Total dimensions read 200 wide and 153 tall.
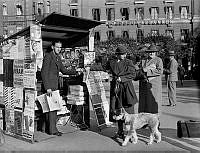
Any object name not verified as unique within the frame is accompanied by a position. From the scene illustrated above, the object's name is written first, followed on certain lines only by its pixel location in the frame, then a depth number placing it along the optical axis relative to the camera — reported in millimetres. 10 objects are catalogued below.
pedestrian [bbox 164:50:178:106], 11231
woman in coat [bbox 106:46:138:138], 6254
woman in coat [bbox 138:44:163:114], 6832
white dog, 5926
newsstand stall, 6336
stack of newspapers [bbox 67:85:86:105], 7316
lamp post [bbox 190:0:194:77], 37131
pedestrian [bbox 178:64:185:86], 22195
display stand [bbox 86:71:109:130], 7148
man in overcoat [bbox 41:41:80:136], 6629
